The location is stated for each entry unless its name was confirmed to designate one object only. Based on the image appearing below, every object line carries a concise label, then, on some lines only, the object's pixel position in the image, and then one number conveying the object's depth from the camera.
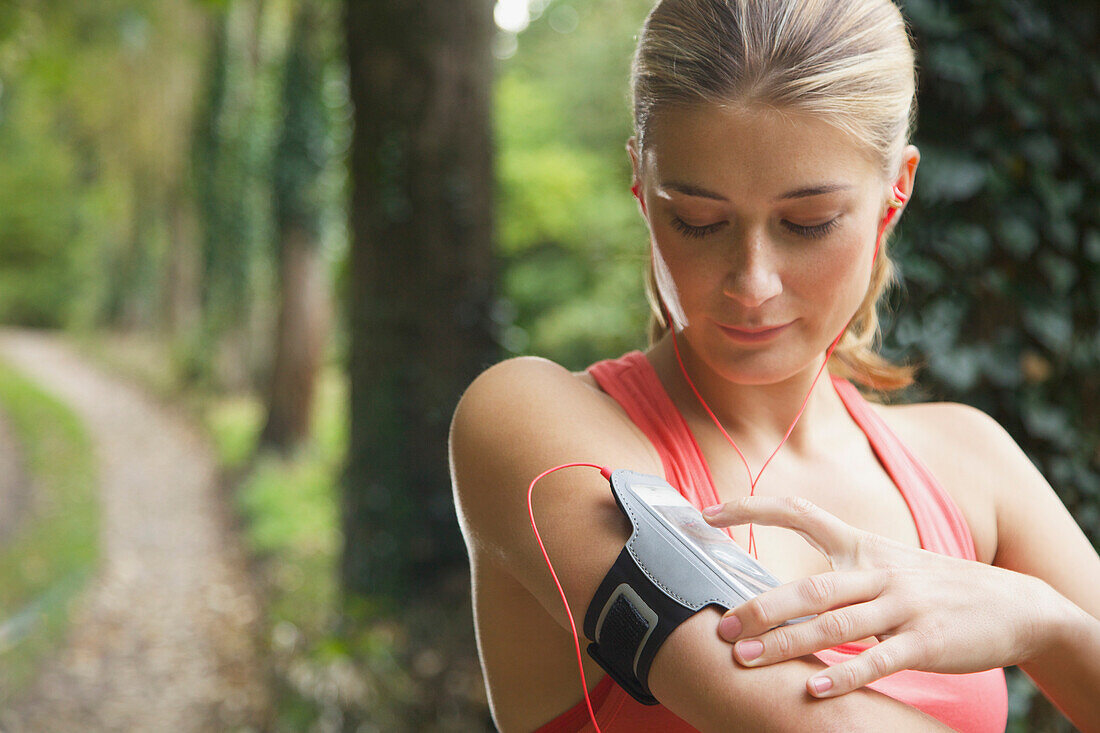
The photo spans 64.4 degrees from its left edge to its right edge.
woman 0.89
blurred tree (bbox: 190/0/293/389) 9.27
